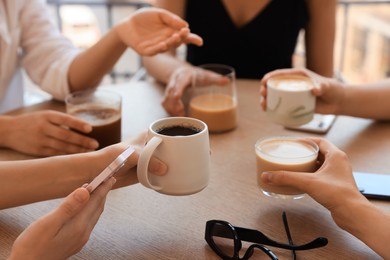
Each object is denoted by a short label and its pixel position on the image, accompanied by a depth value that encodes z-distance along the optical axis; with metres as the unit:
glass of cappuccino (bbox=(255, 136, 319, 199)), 0.98
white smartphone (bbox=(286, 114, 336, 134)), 1.36
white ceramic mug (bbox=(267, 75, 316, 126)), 1.27
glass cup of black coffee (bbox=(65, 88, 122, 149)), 1.22
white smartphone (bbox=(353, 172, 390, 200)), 1.03
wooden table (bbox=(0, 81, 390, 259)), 0.88
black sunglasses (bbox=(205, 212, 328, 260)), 0.84
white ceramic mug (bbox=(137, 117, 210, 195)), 0.87
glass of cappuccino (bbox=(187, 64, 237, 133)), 1.36
